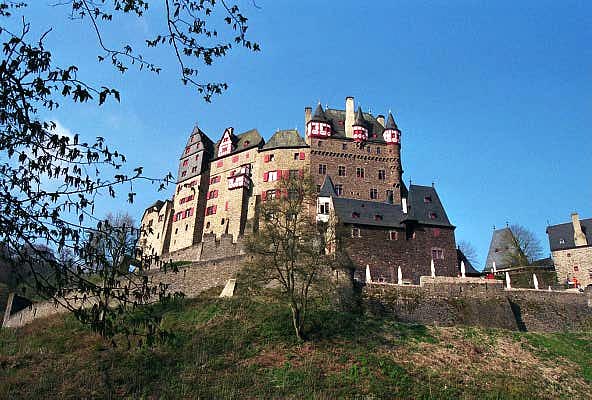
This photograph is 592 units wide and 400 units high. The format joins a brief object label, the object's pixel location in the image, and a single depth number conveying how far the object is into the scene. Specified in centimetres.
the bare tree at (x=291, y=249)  2491
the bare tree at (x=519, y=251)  4682
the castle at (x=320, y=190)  3722
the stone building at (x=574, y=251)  4331
